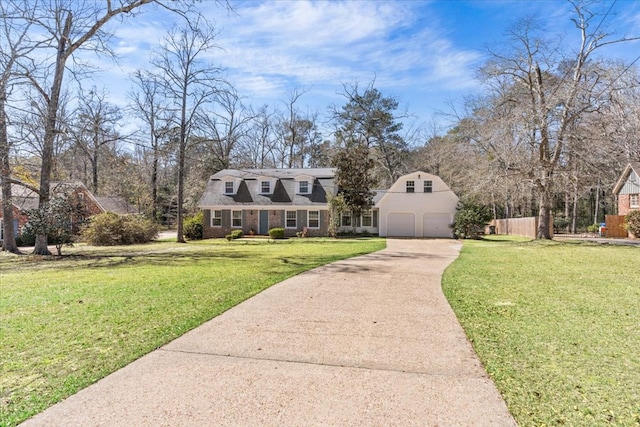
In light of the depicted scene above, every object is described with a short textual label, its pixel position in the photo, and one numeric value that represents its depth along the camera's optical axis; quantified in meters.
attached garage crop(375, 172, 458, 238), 25.55
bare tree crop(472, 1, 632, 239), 16.53
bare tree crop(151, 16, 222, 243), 21.48
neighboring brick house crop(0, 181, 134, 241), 15.84
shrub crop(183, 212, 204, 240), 26.39
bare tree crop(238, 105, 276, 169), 38.41
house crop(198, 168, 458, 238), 25.69
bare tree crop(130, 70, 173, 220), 20.26
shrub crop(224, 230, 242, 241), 24.22
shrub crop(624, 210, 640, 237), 22.89
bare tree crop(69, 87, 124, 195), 12.48
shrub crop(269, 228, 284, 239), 24.17
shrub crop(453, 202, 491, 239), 22.95
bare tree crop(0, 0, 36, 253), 12.19
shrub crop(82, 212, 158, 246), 21.20
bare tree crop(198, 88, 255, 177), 34.34
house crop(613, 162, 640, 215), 24.73
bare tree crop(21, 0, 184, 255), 14.09
